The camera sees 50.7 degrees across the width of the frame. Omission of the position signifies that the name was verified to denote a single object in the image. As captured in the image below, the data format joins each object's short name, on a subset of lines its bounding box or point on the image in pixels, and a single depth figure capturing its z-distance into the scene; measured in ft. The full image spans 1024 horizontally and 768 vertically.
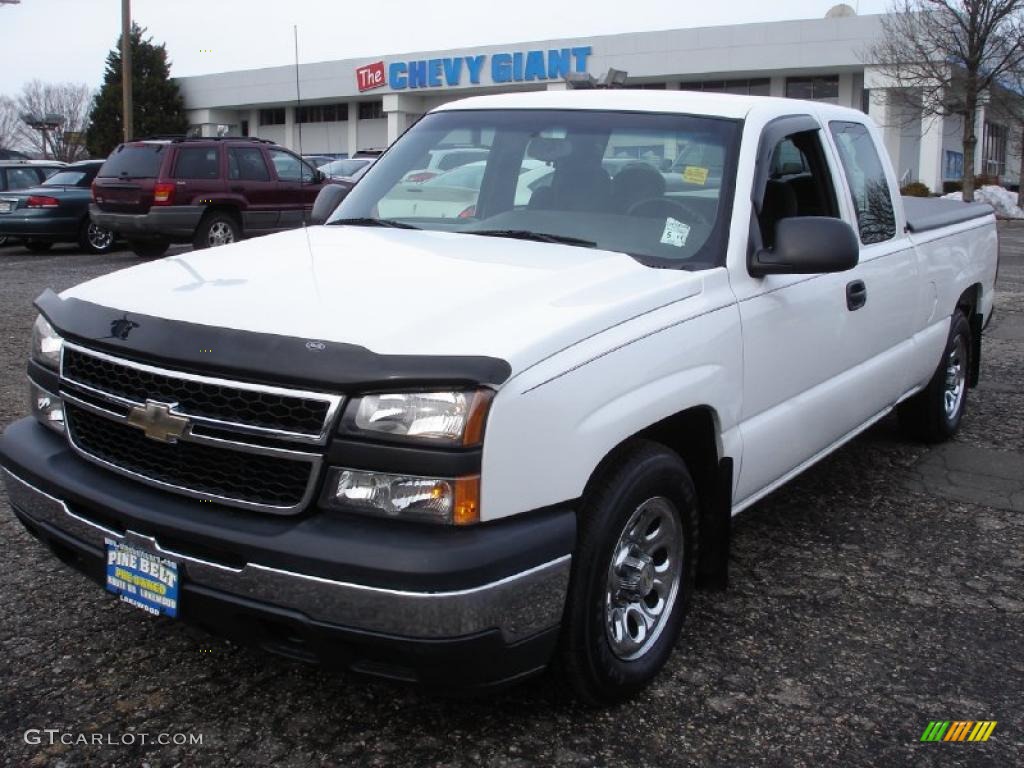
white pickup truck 8.38
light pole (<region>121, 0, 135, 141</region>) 86.71
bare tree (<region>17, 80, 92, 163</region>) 252.62
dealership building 131.03
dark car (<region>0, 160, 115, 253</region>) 57.16
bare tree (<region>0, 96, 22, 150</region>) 253.85
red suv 50.70
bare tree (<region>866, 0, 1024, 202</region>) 105.19
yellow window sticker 12.55
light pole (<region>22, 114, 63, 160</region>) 181.10
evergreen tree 189.16
